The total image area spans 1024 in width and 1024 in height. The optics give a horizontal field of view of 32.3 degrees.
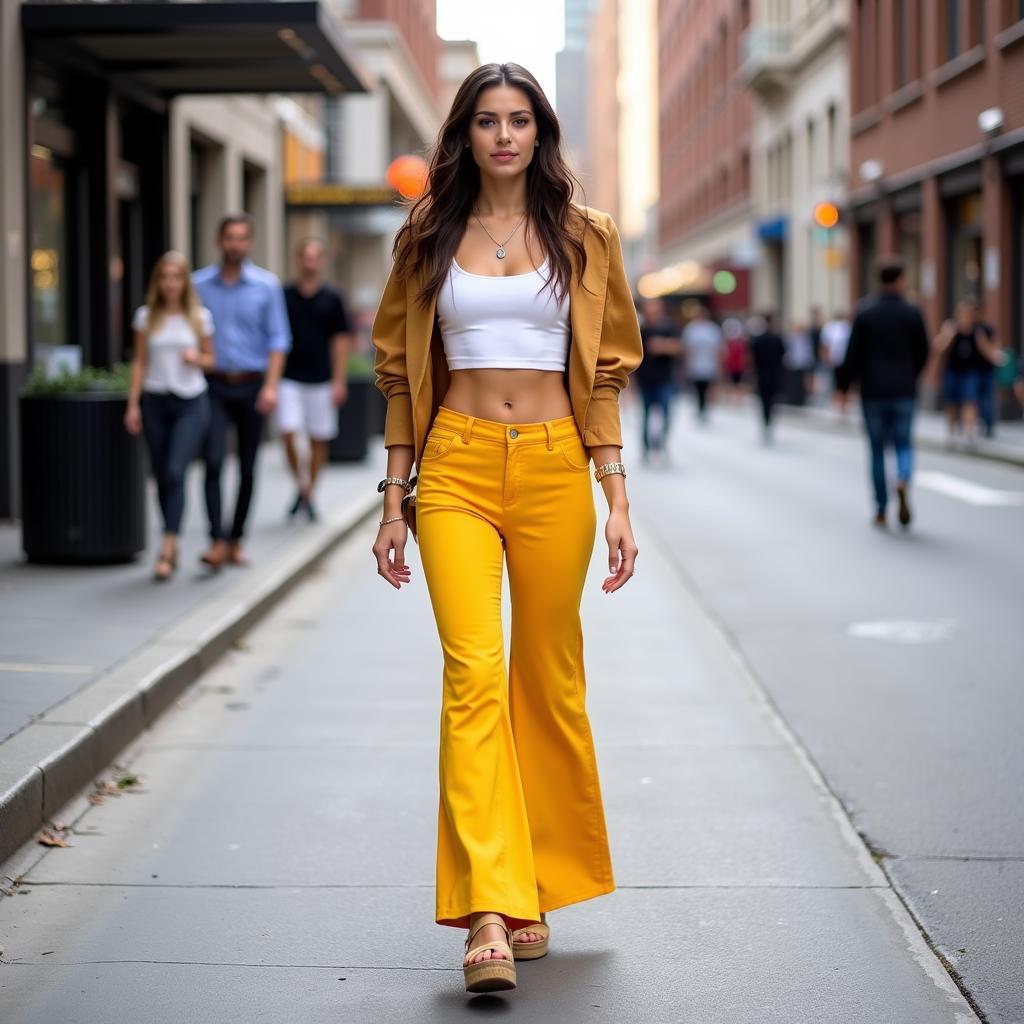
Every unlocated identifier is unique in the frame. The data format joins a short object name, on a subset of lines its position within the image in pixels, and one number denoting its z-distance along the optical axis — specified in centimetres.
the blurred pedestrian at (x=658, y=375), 2130
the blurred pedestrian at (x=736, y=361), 4581
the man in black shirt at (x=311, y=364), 1279
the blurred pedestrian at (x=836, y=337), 3297
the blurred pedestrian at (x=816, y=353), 3853
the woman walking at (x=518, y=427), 390
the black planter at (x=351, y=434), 1948
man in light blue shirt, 1025
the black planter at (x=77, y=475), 984
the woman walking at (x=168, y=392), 959
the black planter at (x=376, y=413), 2238
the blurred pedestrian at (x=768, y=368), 2670
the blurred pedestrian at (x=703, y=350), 2886
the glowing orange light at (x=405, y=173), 2259
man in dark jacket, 1309
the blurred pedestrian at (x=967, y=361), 2188
